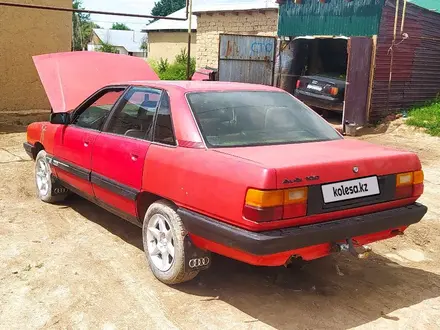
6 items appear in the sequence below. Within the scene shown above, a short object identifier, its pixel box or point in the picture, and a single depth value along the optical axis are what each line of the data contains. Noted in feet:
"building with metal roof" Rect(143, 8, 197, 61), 83.46
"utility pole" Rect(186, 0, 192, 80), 33.70
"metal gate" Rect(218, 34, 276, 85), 43.93
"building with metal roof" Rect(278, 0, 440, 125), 38.09
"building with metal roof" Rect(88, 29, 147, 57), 192.24
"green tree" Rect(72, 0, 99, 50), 158.71
